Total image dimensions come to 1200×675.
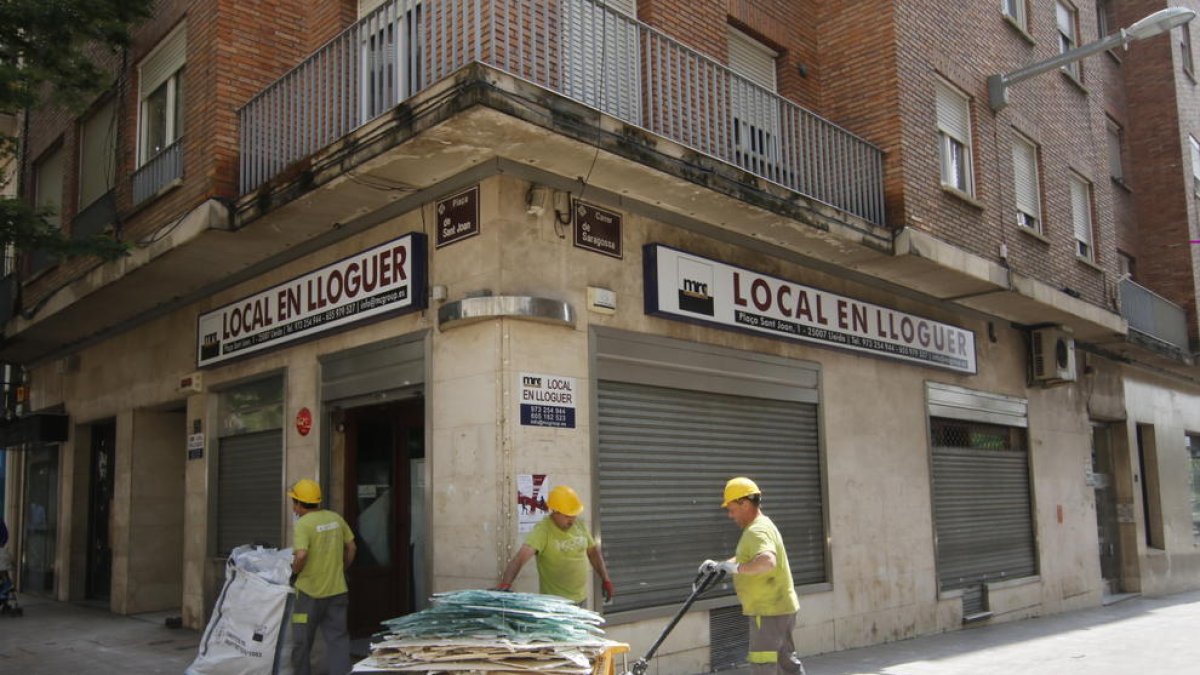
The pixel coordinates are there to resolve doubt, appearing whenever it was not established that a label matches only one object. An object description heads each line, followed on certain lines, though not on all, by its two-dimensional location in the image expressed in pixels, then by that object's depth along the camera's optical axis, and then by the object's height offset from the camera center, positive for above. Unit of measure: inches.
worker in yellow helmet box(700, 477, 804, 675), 254.5 -32.0
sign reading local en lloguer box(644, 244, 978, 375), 362.6 +64.6
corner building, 315.3 +70.0
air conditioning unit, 593.6 +60.7
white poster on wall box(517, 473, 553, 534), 299.4 -8.0
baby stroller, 514.6 -54.2
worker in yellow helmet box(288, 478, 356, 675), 306.9 -32.0
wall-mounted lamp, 442.6 +192.9
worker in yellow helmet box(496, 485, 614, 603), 274.4 -20.7
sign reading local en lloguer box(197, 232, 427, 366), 338.6 +67.6
